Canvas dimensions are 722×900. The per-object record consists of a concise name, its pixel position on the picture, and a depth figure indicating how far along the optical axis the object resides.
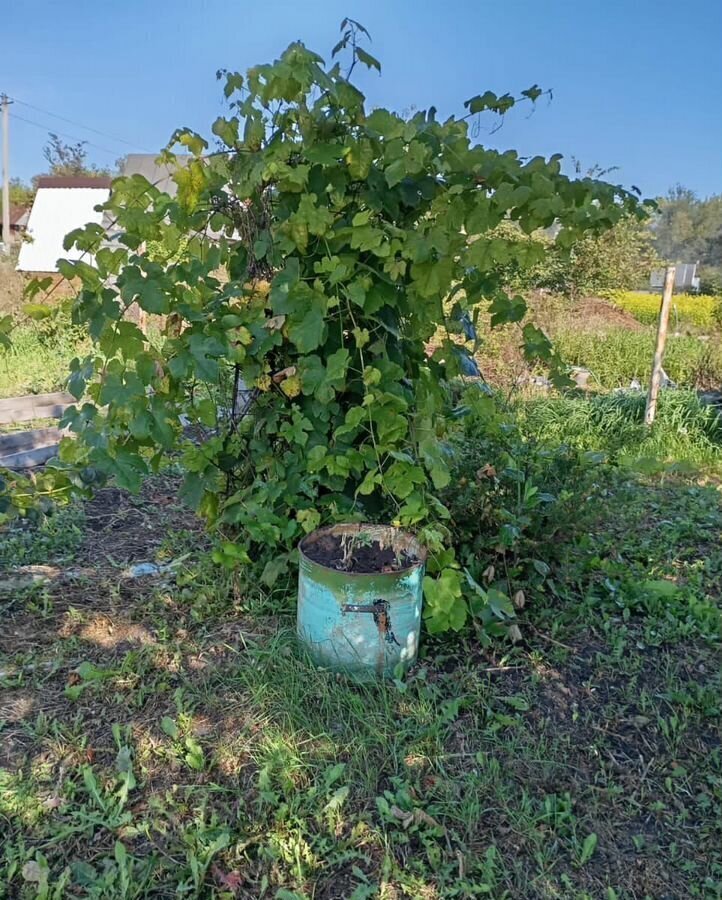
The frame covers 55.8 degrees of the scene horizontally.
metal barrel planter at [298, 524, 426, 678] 2.07
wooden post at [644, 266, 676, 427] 5.60
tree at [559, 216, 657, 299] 12.27
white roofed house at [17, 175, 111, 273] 14.17
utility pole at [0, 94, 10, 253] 24.09
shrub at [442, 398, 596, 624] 2.53
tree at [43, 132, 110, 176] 39.62
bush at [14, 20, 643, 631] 1.98
